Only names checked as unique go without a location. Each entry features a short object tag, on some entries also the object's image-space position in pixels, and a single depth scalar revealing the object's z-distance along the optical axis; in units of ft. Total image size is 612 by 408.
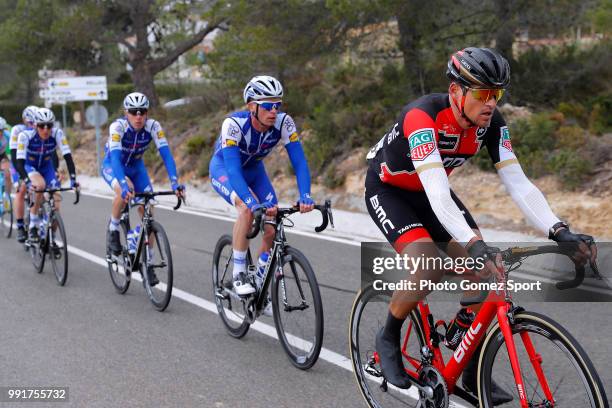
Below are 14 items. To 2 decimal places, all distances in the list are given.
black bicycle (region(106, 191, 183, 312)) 22.99
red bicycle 9.78
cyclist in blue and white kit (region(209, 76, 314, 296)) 18.31
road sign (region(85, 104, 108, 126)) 73.51
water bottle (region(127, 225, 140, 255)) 24.61
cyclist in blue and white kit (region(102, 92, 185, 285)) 24.17
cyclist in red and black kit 11.10
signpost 78.54
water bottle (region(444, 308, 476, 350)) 12.20
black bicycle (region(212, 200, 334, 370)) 16.66
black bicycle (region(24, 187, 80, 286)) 27.40
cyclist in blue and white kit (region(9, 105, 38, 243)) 30.90
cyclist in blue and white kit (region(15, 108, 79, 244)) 29.81
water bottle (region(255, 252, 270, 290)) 18.62
